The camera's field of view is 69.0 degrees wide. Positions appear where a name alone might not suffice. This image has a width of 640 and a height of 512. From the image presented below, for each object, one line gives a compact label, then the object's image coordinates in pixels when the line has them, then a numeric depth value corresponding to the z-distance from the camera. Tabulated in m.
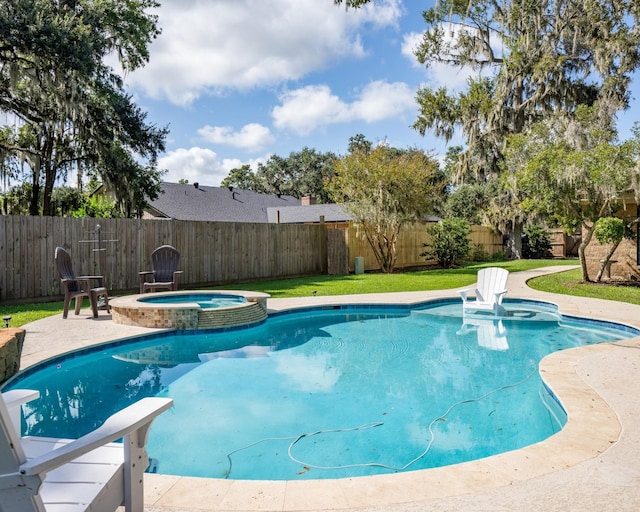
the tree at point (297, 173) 42.38
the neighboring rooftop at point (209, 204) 22.36
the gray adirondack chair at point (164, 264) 9.53
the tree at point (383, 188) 14.70
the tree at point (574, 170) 9.95
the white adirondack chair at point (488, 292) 8.49
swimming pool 3.34
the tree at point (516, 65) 17.08
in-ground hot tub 6.84
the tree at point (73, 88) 10.09
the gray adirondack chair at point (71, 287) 7.22
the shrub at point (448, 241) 17.75
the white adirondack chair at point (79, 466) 1.32
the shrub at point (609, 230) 10.37
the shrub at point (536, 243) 22.81
